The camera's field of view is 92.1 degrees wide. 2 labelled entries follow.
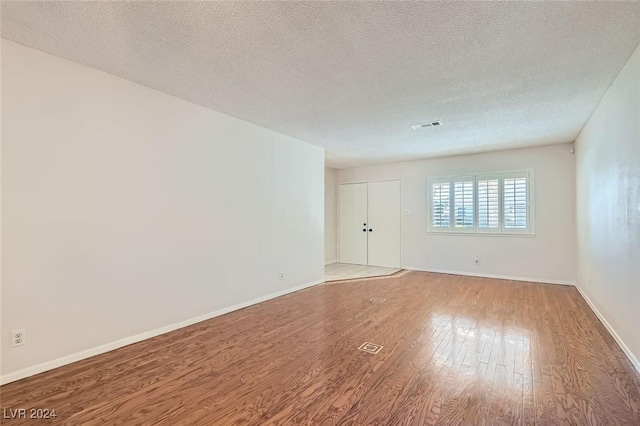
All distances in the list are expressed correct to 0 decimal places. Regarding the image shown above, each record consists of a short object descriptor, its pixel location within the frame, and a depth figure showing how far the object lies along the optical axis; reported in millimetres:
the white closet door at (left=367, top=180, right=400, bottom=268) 7320
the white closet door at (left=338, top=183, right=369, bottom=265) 7824
